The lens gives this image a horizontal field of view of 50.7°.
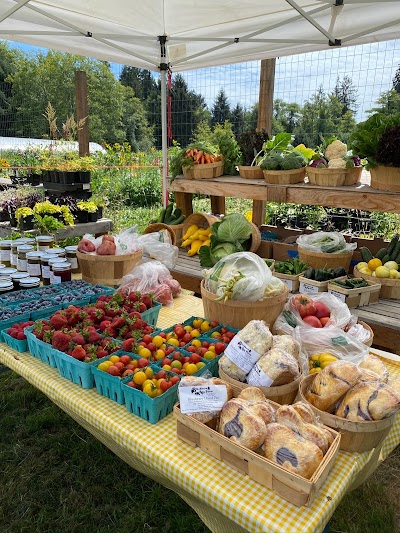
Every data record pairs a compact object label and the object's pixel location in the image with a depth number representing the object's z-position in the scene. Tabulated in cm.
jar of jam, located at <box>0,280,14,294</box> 242
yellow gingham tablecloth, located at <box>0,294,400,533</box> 107
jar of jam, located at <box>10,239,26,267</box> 302
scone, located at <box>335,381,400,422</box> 123
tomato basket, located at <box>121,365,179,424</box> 141
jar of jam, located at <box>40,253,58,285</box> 273
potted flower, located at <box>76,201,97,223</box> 444
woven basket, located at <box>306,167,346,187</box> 311
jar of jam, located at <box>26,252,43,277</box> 278
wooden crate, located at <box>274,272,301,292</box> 283
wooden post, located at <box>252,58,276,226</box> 459
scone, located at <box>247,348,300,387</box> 139
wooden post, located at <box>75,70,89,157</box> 680
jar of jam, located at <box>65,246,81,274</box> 299
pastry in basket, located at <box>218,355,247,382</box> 146
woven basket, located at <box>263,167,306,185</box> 333
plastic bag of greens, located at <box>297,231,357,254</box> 310
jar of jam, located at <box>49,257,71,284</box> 267
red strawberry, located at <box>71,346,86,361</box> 165
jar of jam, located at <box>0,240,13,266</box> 310
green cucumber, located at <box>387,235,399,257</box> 303
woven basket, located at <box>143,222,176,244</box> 369
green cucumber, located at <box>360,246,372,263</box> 311
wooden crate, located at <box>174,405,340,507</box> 105
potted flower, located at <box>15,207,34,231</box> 389
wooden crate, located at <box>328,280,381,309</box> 262
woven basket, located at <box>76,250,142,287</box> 275
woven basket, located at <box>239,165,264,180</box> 376
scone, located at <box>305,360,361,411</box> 133
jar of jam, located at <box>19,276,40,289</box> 250
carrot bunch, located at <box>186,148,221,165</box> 392
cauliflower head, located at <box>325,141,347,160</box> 323
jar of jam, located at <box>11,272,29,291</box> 253
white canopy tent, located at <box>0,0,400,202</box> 318
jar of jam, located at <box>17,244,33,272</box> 289
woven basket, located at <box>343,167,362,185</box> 313
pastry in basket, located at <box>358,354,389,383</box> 148
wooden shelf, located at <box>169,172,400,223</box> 284
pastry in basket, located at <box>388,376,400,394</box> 151
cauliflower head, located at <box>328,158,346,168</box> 314
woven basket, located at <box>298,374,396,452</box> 125
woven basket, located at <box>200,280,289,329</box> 191
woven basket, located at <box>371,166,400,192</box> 279
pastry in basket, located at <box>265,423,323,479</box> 108
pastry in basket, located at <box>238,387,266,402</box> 131
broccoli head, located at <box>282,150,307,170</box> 334
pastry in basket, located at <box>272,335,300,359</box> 153
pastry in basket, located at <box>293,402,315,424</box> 124
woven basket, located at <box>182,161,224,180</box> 389
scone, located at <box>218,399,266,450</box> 116
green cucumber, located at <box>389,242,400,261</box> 297
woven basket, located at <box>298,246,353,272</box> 306
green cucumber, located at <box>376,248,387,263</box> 305
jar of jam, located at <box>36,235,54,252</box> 309
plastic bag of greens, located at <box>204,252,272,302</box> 191
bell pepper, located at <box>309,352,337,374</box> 165
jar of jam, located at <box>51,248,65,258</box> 287
